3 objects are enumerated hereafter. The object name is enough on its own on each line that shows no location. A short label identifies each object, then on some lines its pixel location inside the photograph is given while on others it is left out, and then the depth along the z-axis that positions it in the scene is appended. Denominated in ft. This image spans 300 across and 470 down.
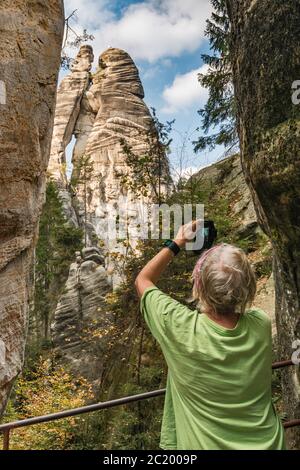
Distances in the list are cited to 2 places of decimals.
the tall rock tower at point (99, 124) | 119.75
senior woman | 4.41
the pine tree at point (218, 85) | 50.14
